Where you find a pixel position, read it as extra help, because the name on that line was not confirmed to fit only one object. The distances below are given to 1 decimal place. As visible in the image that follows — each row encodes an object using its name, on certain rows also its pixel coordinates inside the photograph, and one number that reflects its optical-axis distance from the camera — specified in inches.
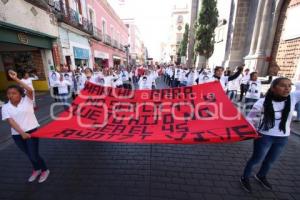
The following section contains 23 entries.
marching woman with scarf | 96.3
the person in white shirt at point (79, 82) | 290.0
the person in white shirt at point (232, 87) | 306.7
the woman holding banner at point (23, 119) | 107.0
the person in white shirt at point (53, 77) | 306.2
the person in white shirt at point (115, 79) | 329.8
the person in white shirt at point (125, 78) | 444.9
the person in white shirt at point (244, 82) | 329.4
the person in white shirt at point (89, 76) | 260.8
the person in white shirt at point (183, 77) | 457.0
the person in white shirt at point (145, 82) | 295.0
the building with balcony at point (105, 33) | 759.8
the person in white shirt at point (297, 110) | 223.1
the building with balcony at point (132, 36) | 1985.7
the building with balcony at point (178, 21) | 2527.1
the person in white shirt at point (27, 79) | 279.4
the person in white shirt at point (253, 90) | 218.5
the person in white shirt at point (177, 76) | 485.1
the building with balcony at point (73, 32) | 493.4
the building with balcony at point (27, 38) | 322.3
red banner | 106.6
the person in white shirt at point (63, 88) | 267.9
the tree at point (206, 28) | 720.3
